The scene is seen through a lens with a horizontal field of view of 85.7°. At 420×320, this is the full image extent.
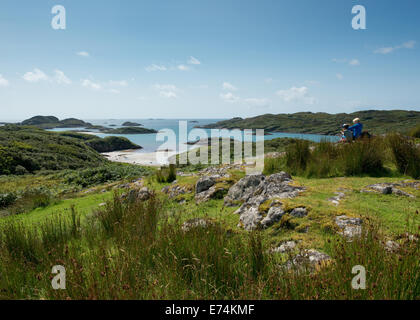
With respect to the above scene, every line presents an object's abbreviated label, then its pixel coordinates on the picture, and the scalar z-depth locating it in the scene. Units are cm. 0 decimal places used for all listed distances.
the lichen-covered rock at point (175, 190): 826
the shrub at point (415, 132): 1364
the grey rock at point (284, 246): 359
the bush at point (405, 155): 695
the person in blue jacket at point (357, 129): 1021
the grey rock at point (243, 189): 634
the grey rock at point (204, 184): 764
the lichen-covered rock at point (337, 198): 480
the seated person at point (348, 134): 988
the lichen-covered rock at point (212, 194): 710
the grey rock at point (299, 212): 442
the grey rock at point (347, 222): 362
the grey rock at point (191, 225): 327
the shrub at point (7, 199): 1134
